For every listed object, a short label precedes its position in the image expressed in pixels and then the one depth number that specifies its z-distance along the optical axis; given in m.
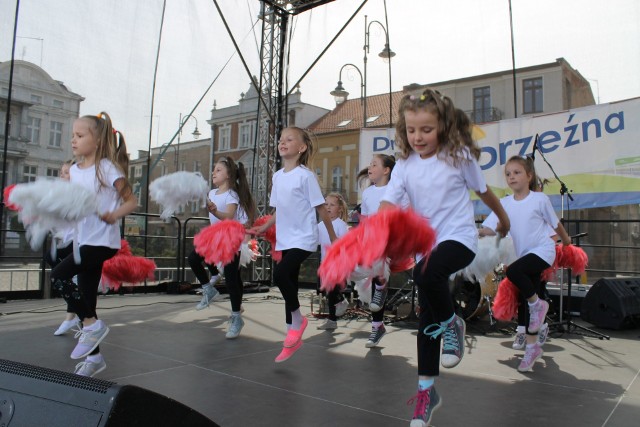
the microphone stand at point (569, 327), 4.54
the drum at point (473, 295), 4.78
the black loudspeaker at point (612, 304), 4.78
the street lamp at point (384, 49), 9.28
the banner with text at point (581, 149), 6.18
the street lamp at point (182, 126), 7.06
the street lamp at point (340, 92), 11.61
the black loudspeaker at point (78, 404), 1.18
